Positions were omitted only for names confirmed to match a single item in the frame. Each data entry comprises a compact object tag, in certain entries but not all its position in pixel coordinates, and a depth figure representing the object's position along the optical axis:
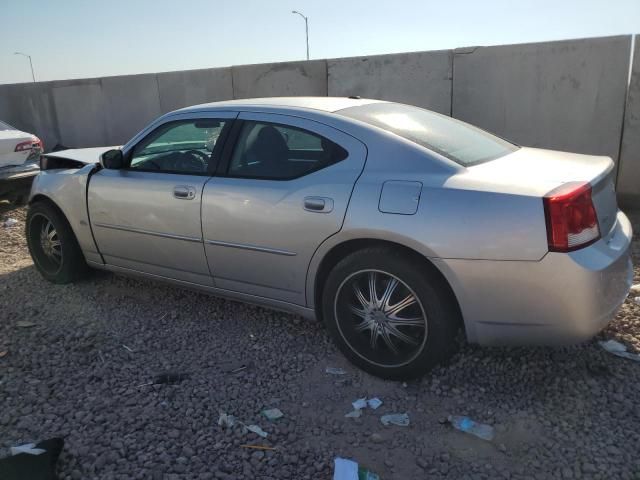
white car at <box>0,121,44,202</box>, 7.48
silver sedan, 2.67
